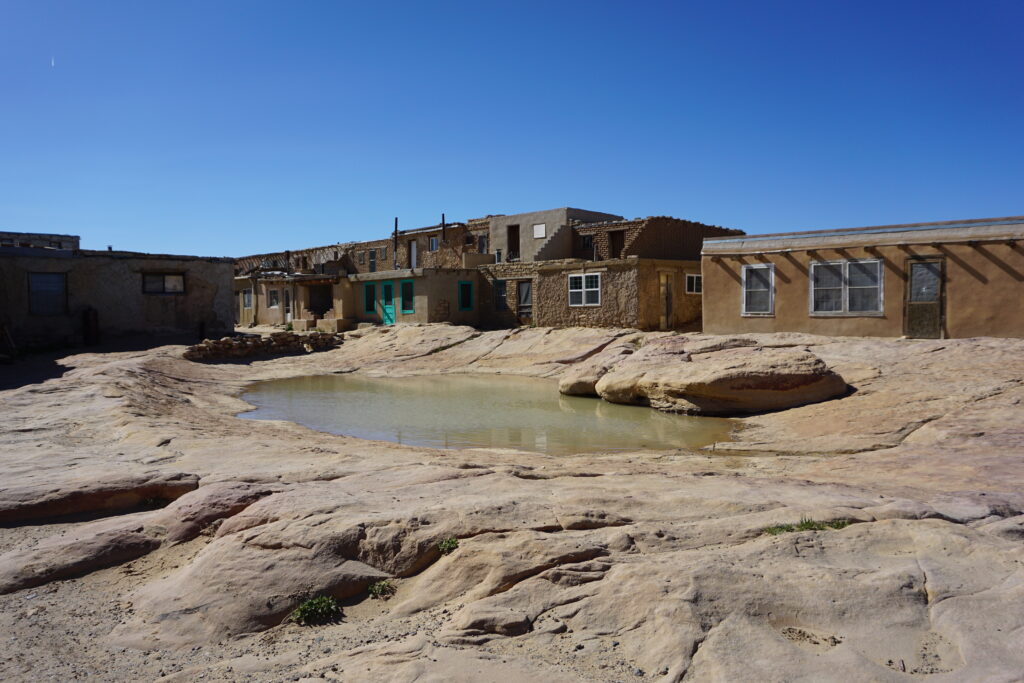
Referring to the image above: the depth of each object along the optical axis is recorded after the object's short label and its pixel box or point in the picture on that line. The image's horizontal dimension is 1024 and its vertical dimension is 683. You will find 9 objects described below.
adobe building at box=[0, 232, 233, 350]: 21.44
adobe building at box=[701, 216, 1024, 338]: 15.41
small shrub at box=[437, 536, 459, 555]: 4.39
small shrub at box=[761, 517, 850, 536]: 4.61
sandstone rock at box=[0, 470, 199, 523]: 5.38
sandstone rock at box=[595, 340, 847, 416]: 13.02
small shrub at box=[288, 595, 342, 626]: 3.93
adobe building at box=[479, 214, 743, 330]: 23.91
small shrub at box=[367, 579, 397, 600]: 4.14
